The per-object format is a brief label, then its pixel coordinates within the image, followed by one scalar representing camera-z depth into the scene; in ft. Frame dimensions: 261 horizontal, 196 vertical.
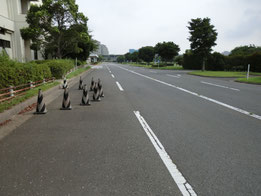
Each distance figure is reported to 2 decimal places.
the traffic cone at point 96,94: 27.63
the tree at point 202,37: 100.32
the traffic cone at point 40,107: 20.65
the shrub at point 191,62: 132.18
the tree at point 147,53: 327.74
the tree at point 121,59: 606.05
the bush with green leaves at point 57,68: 51.70
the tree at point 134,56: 409.39
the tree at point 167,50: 188.65
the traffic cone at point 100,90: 28.81
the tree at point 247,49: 212.89
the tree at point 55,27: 70.13
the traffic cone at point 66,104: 22.44
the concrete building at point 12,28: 65.21
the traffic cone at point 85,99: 24.71
